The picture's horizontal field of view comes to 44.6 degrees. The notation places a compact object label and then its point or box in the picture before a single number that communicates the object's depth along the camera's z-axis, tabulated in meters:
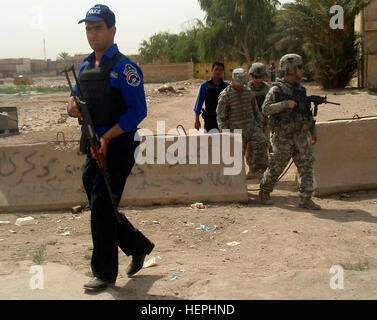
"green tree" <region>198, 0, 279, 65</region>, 42.25
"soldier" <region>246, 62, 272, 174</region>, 7.31
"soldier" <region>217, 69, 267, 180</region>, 6.70
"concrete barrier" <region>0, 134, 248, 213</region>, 5.79
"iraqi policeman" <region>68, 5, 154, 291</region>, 3.27
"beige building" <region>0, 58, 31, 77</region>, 87.00
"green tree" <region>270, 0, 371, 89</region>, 23.17
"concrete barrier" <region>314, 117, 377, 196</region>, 6.16
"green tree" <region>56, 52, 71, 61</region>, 96.74
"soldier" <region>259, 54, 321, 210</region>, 5.45
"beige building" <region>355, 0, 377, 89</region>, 22.27
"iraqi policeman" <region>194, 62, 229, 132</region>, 7.12
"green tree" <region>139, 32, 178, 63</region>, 69.38
